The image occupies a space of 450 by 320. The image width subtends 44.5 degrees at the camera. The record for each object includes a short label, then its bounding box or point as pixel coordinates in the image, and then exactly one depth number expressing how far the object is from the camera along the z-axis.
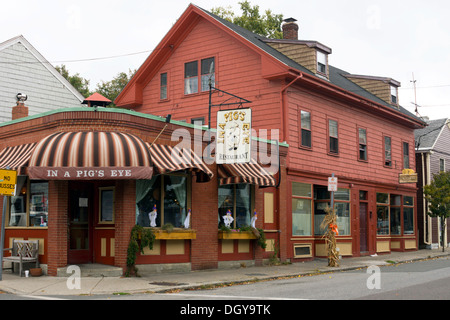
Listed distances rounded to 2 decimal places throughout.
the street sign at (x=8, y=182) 14.61
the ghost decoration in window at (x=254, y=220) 20.05
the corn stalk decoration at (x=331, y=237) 20.00
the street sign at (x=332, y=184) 20.50
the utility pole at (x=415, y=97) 38.42
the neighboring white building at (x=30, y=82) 26.14
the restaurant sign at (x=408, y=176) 29.59
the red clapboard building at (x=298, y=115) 22.55
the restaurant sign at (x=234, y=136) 17.33
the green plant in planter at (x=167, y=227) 16.83
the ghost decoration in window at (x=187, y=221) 17.67
